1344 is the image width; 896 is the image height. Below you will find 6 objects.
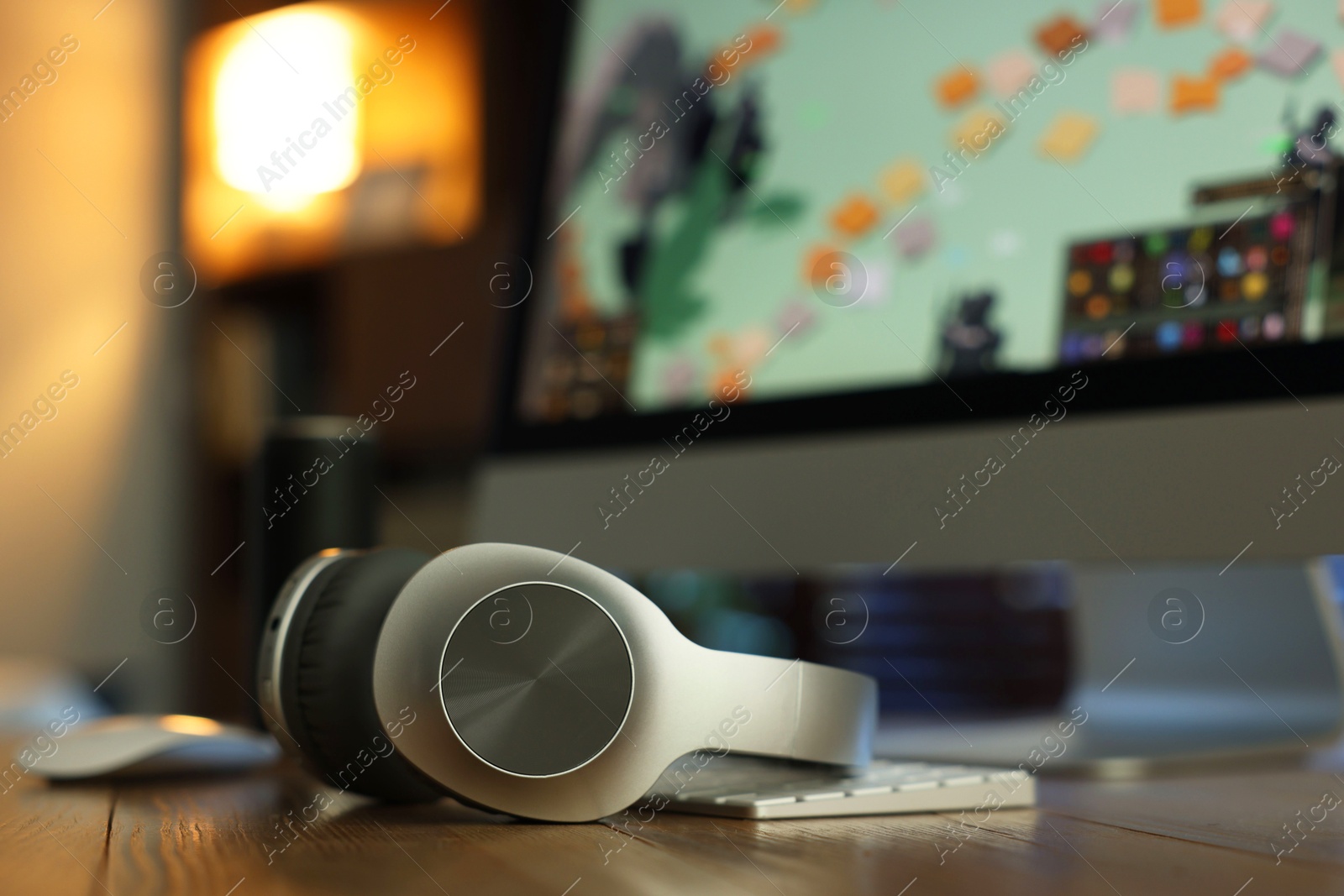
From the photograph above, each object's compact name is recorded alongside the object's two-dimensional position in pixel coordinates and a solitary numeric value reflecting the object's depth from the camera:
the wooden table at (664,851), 0.31
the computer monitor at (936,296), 0.57
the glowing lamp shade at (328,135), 2.19
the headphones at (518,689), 0.40
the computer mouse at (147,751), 0.55
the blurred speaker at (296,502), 0.73
